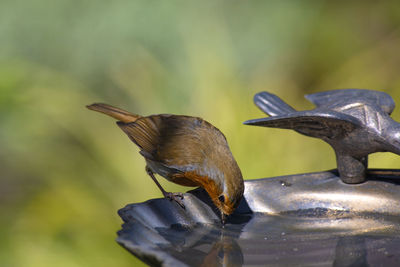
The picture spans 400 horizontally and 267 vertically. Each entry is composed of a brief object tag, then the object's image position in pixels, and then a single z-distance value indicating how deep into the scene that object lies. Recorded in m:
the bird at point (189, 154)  4.22
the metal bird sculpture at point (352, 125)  4.12
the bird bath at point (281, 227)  3.38
